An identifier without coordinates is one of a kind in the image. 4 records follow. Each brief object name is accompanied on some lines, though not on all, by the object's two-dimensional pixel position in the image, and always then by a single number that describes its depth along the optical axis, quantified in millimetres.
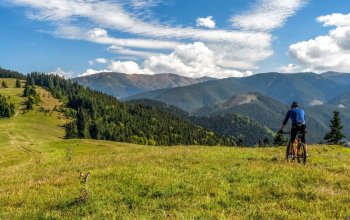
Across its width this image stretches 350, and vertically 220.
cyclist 22516
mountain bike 22622
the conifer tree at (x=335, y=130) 105188
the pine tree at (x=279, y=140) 122025
